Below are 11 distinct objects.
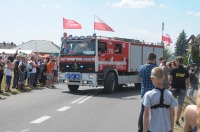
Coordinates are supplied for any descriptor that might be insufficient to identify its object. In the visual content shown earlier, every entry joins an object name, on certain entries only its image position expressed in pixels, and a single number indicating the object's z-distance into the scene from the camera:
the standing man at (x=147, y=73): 7.64
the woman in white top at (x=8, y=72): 16.89
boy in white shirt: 5.37
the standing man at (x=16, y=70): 18.16
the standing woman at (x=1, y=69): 16.38
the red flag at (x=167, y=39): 38.98
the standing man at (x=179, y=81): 9.75
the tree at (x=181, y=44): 119.12
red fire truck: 17.67
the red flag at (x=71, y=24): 24.05
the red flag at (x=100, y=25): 22.41
